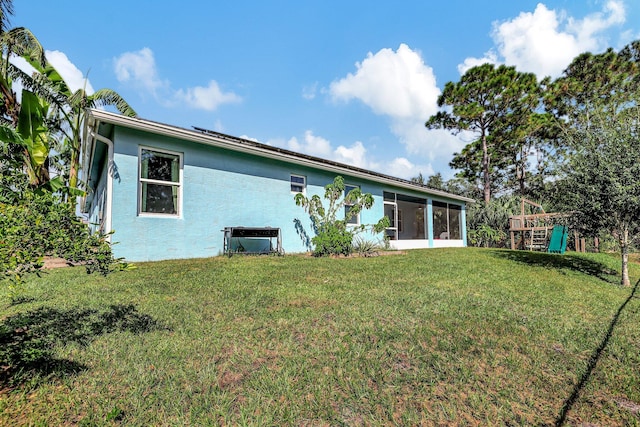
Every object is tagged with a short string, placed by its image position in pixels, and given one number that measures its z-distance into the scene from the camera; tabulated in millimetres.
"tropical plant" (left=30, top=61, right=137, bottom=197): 10523
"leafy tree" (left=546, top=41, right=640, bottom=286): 6605
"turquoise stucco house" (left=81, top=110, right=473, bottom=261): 6816
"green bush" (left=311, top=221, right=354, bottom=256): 9172
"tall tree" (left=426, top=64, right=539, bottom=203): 20781
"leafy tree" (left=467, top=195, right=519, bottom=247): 17094
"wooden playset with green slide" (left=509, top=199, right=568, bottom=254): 13867
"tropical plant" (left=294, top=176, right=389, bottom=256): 9203
